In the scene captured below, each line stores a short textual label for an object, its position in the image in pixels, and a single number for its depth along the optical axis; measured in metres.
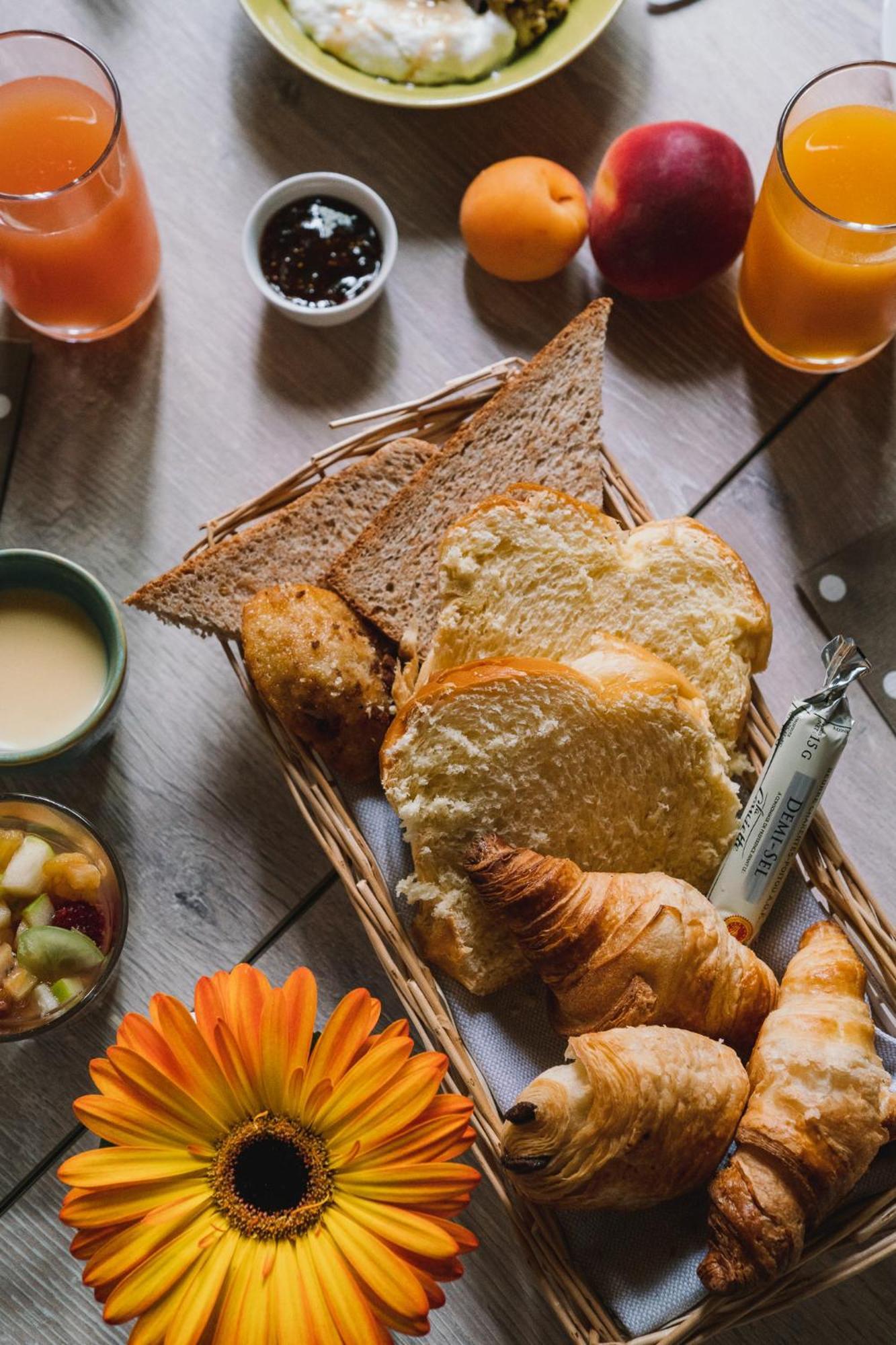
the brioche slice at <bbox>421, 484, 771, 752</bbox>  0.61
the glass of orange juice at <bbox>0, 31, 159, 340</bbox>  0.63
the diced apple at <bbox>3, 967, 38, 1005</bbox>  0.61
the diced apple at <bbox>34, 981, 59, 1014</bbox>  0.61
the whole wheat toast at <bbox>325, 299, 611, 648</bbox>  0.64
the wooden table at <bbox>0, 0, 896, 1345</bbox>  0.67
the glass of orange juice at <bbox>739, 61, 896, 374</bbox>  0.63
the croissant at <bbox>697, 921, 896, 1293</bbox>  0.55
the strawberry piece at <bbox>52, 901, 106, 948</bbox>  0.62
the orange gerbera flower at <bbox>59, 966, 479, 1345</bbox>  0.54
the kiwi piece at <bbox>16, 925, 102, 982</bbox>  0.61
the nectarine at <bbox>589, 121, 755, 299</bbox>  0.67
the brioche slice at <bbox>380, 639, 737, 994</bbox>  0.59
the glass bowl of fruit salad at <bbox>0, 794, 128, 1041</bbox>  0.61
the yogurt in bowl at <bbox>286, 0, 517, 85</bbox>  0.68
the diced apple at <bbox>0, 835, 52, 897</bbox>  0.62
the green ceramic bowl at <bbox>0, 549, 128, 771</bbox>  0.63
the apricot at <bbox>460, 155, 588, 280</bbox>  0.67
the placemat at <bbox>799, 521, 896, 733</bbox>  0.67
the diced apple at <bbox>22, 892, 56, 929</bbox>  0.62
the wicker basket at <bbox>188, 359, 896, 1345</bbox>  0.57
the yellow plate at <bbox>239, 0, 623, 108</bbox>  0.67
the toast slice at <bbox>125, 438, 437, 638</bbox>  0.64
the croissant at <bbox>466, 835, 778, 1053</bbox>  0.57
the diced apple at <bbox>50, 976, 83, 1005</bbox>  0.61
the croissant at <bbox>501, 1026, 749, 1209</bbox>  0.55
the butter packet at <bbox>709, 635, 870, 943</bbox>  0.59
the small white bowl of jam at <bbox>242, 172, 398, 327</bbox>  0.68
